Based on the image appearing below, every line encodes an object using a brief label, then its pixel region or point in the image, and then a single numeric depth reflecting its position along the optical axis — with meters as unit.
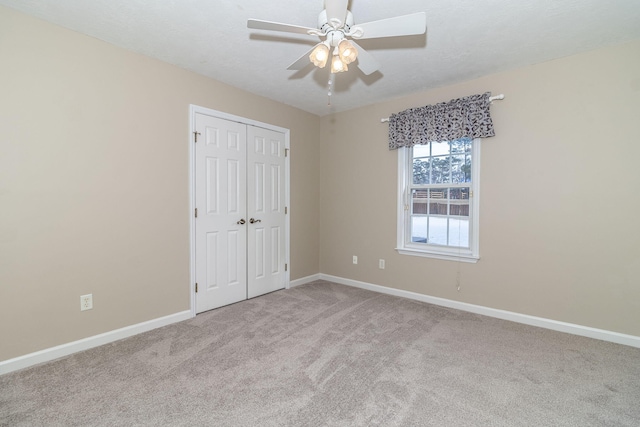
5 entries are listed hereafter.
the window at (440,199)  3.38
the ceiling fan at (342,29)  1.67
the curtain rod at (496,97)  3.08
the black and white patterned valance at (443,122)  3.16
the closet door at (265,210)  3.77
